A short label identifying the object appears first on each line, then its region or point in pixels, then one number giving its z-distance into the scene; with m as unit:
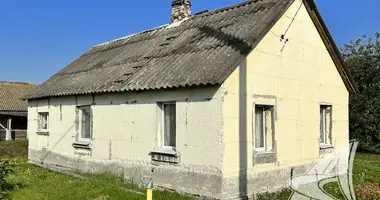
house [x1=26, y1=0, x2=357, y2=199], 8.18
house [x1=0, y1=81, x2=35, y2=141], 31.92
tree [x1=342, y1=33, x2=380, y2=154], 23.17
